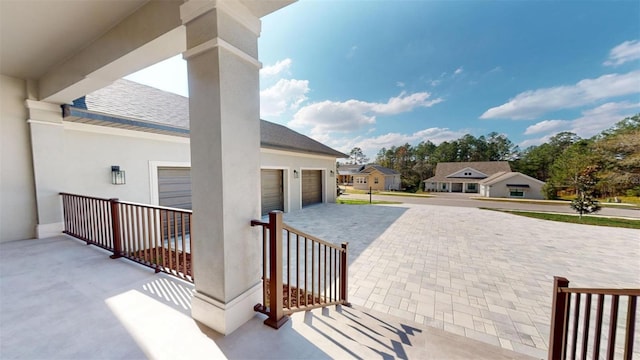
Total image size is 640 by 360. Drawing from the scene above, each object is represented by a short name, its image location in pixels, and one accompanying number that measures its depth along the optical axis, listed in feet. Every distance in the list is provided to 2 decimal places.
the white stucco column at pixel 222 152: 6.07
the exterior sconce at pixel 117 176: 15.65
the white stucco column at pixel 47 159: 13.94
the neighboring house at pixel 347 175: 151.14
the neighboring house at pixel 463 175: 104.78
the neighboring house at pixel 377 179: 118.62
